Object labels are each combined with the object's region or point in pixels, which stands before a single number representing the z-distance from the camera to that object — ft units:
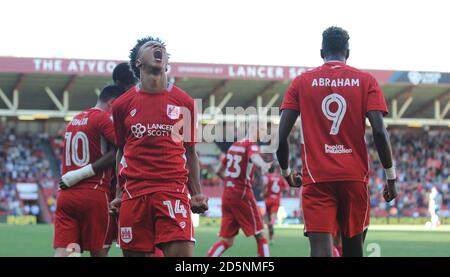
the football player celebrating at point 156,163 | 20.49
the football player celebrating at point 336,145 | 22.22
